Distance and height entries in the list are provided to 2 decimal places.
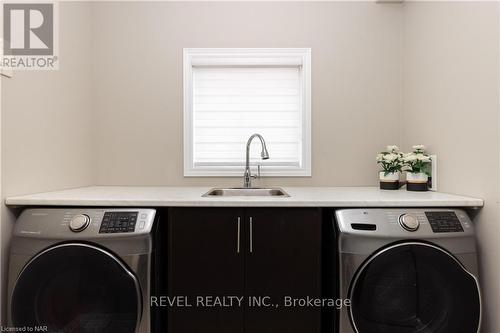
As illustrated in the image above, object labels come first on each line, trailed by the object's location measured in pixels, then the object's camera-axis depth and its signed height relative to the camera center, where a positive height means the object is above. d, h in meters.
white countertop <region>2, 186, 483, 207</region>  1.37 -0.17
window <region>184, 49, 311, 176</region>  2.18 +0.40
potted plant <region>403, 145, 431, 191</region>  1.77 -0.02
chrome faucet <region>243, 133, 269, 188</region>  2.03 -0.02
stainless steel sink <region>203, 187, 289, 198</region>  1.99 -0.19
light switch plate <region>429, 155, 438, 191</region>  1.74 -0.04
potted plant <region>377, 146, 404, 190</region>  1.89 -0.03
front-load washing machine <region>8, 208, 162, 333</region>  1.30 -0.49
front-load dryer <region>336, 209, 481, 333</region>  1.31 -0.50
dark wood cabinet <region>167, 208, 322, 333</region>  1.38 -0.50
